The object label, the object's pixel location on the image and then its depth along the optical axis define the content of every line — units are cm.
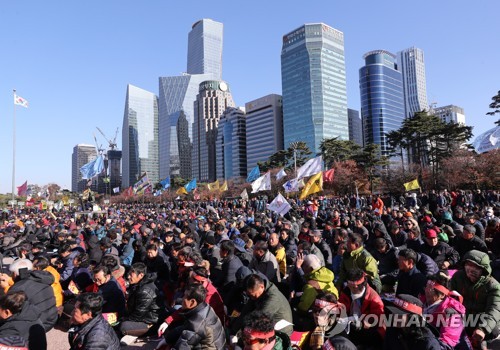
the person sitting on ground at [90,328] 333
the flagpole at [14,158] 3149
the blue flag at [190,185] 3492
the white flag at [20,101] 3034
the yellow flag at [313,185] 1576
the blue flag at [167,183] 3925
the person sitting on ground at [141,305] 523
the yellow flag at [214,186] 3117
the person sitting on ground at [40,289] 503
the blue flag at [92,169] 3228
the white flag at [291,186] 1806
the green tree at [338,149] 5709
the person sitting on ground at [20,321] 368
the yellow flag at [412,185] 2194
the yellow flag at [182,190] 3238
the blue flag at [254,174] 2802
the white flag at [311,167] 1798
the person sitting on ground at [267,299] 396
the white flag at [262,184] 2028
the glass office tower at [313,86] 11725
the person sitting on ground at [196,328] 337
